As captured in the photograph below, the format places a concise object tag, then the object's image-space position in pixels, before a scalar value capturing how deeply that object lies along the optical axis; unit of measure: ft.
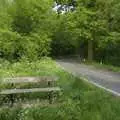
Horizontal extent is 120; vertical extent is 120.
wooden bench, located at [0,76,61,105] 16.10
